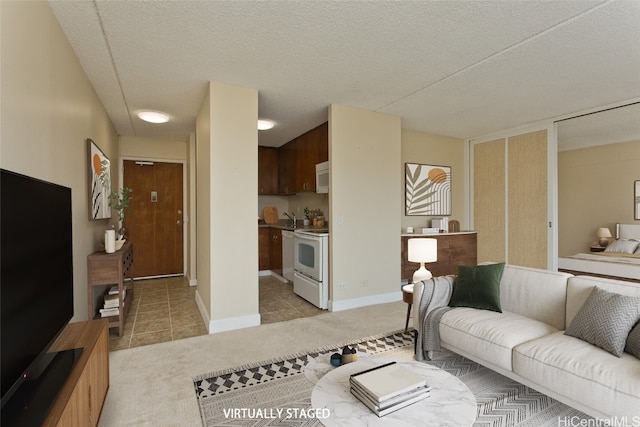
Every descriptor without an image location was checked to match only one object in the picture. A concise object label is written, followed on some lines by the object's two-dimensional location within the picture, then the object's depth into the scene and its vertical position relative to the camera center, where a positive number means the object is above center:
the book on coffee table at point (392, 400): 1.28 -0.81
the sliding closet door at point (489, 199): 5.09 +0.21
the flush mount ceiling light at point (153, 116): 3.90 +1.23
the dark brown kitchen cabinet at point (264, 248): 5.70 -0.65
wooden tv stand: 1.13 -0.70
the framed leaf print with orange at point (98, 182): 2.98 +0.34
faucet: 5.97 -0.10
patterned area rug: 1.78 -1.18
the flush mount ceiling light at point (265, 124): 4.24 +1.23
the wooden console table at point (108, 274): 2.82 -0.56
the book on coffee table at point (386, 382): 1.32 -0.77
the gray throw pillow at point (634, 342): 1.64 -0.71
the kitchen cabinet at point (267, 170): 6.05 +0.82
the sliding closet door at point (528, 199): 4.51 +0.18
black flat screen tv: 1.01 -0.24
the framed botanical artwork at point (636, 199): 4.79 +0.17
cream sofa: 1.50 -0.79
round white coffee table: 1.24 -0.84
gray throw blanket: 2.35 -0.78
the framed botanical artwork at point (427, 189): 5.05 +0.37
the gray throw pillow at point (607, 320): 1.69 -0.63
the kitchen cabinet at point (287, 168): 5.51 +0.82
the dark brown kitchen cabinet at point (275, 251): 5.37 -0.69
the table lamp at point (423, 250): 3.06 -0.38
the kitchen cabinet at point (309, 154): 4.46 +0.89
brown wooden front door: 5.27 -0.07
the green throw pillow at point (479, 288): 2.42 -0.61
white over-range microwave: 4.34 +0.50
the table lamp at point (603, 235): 5.14 -0.41
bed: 4.29 -0.74
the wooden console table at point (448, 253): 4.57 -0.67
